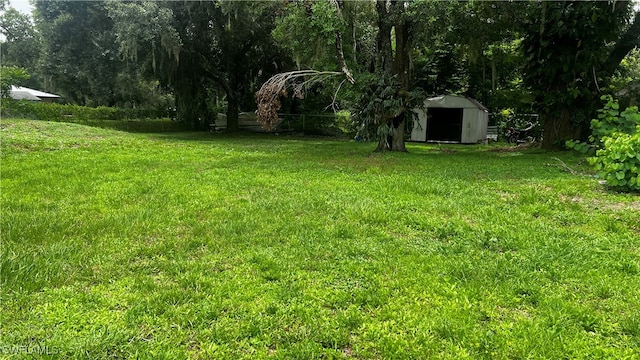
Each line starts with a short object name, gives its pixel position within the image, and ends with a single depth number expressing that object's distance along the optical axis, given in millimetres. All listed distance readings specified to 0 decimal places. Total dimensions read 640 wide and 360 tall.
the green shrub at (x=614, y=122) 5934
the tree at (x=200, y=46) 13109
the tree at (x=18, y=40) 27531
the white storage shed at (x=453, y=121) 15945
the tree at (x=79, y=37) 16594
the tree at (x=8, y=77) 13895
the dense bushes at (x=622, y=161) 4773
